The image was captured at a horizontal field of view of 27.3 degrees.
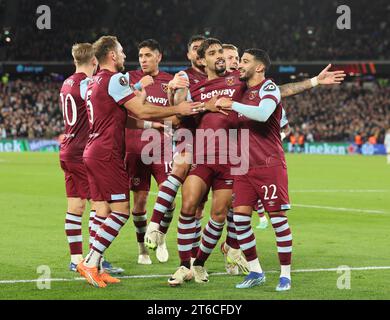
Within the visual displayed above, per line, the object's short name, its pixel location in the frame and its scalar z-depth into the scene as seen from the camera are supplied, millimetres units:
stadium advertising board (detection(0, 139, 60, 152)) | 51062
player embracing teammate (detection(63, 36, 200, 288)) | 8234
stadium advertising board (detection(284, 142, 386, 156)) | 45781
